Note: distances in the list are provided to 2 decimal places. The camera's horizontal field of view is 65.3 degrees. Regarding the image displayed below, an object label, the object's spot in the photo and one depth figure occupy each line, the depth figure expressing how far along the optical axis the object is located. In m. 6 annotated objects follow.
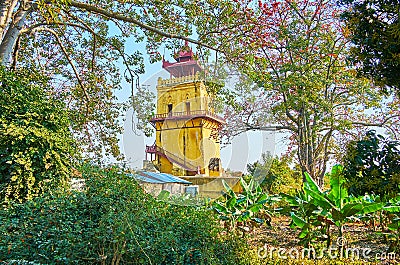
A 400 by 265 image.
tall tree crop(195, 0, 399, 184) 4.77
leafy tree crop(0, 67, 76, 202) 3.52
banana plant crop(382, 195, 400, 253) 3.60
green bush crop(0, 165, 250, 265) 2.39
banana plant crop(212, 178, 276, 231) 4.58
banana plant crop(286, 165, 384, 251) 3.38
